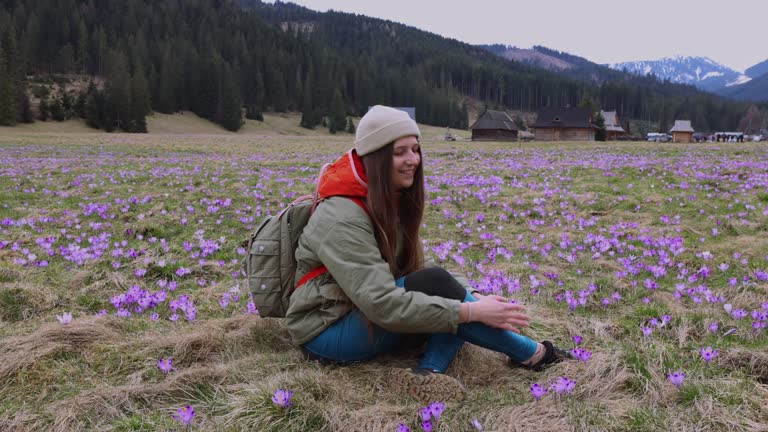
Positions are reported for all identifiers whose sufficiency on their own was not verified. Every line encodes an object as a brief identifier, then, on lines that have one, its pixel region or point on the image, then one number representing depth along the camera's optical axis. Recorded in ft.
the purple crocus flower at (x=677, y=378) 10.22
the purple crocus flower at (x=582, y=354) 11.94
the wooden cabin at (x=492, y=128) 231.71
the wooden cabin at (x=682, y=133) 270.05
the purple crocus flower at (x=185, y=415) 9.29
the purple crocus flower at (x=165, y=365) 11.48
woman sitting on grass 10.34
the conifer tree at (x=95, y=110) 242.99
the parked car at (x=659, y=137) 333.33
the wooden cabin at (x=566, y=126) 235.20
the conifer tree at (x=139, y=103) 247.29
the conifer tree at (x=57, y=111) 241.35
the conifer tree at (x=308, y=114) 323.16
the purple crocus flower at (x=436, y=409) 9.53
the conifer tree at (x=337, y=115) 320.60
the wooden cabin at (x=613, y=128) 330.34
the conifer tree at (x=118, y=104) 245.04
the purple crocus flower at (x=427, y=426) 9.29
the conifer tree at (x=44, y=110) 238.68
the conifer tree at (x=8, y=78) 213.46
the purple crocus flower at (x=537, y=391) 10.26
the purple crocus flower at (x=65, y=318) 13.74
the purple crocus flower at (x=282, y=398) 9.78
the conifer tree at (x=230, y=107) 294.05
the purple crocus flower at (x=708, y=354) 11.48
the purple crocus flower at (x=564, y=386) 10.28
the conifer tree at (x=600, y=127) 265.26
